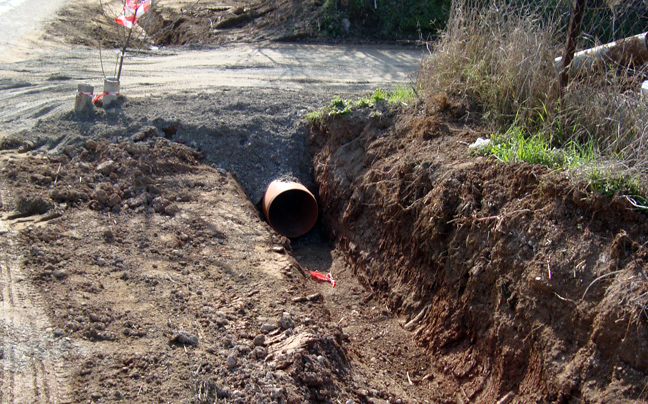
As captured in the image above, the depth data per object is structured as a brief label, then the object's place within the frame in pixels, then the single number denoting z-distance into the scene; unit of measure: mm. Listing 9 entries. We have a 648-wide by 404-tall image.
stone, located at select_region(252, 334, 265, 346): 3683
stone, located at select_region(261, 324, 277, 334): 3873
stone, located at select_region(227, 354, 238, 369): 3355
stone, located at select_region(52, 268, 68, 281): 3899
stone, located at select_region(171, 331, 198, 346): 3486
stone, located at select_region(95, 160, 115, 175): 5547
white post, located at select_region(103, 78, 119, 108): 6863
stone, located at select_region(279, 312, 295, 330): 3902
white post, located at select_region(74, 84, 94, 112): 6613
